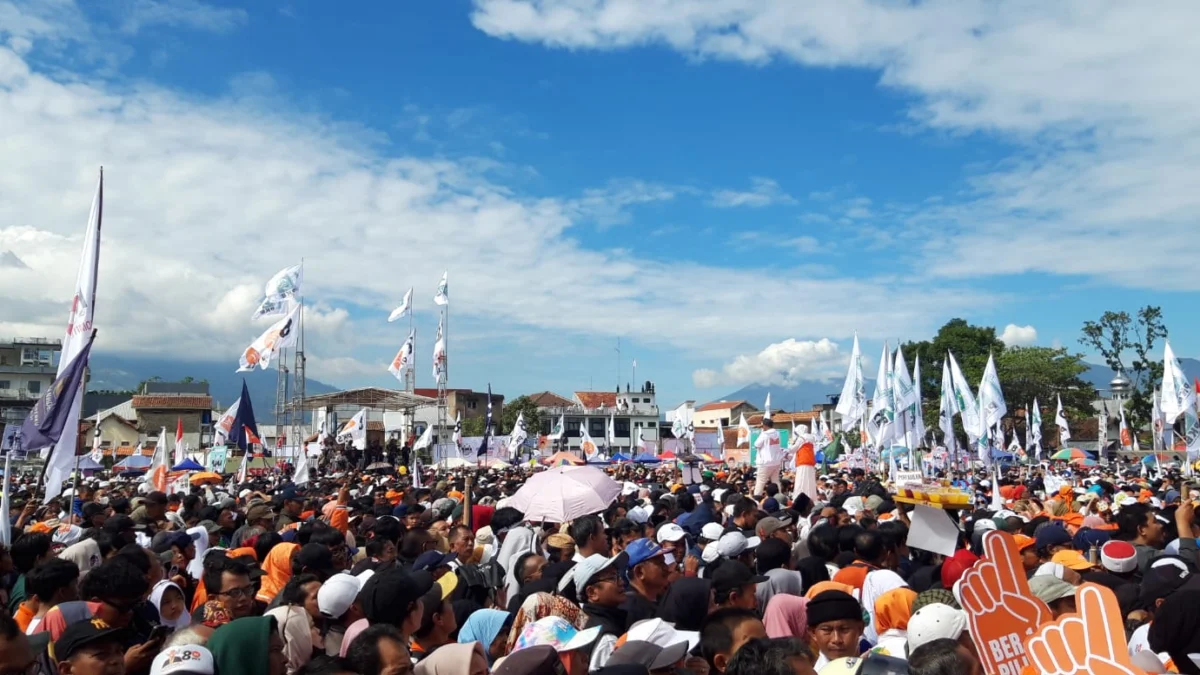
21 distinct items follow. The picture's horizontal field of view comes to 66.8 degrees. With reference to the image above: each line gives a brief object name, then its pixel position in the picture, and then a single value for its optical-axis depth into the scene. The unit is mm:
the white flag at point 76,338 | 9203
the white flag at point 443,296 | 35062
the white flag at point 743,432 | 35969
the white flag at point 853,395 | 25172
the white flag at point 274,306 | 27553
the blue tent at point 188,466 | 25484
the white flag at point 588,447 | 37156
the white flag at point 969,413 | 25825
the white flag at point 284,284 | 28078
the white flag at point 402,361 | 34844
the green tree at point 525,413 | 85750
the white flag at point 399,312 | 36750
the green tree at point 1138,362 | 61219
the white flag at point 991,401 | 24641
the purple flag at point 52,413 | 9023
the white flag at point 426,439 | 34500
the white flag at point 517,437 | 38531
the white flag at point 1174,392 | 24266
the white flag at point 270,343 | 26547
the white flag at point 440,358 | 33594
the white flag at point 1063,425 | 37656
